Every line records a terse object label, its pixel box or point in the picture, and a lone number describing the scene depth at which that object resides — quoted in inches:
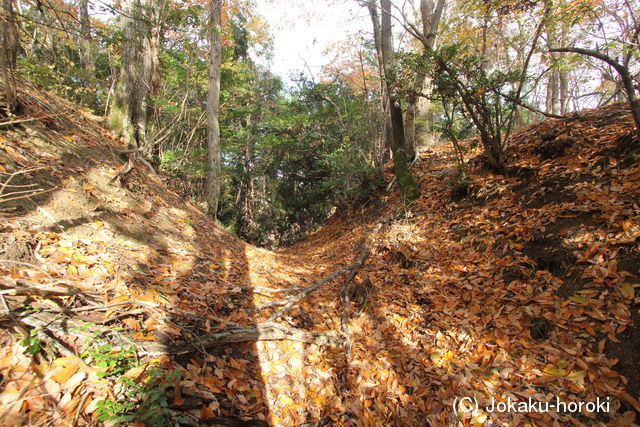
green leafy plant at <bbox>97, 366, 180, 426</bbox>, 55.4
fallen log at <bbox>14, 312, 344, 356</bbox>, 63.8
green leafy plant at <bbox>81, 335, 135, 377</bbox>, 62.2
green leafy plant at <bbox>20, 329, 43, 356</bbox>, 56.6
